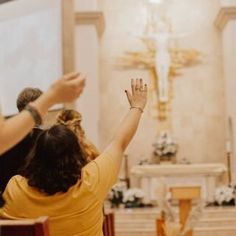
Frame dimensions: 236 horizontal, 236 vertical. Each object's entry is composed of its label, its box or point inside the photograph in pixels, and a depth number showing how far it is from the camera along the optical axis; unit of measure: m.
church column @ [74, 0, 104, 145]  11.03
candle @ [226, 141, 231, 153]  10.95
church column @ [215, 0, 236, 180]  11.05
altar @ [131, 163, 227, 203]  10.31
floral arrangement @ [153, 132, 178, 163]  10.85
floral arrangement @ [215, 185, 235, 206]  9.45
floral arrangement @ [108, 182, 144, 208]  9.41
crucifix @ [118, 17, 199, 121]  11.88
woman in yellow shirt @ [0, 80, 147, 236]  1.96
